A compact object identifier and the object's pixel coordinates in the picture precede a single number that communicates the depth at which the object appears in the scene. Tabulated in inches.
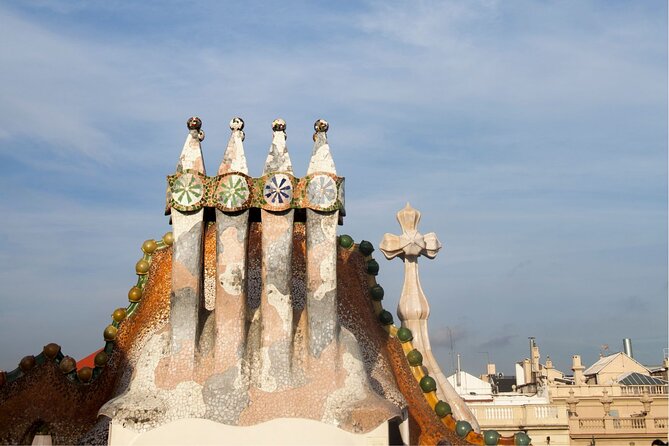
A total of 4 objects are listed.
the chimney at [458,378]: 1615.4
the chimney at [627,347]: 2096.0
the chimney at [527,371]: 1813.2
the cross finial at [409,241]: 662.5
